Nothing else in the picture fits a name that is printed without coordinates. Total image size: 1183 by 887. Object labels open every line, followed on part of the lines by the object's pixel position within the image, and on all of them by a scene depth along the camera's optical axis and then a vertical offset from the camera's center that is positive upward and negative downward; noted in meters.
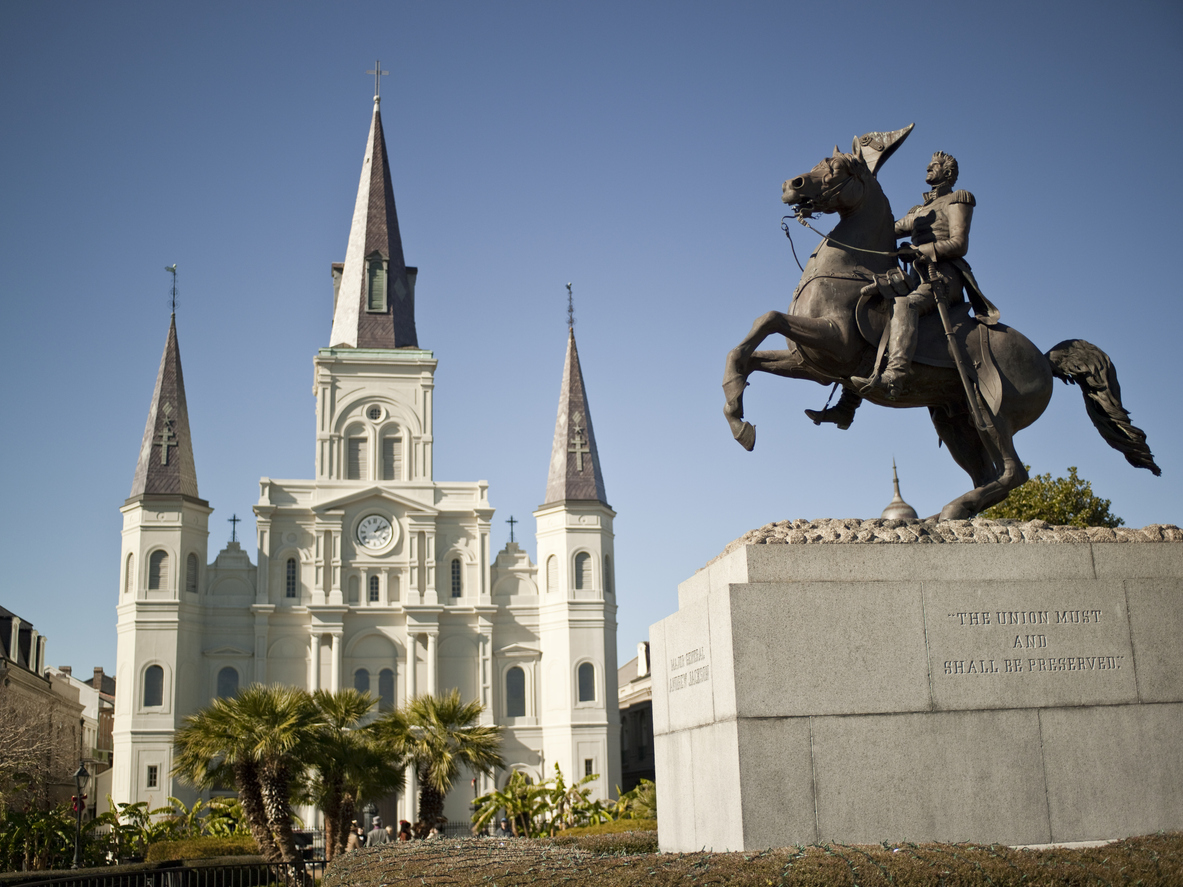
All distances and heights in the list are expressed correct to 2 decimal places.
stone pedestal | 7.21 +0.08
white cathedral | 54.19 +6.18
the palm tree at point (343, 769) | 25.52 -0.91
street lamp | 23.13 -1.26
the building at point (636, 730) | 67.68 -0.86
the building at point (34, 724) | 34.97 +0.52
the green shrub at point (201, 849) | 25.94 -2.47
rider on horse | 8.48 +3.05
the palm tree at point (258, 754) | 23.53 -0.46
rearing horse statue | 8.62 +2.44
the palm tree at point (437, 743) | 28.69 -0.50
